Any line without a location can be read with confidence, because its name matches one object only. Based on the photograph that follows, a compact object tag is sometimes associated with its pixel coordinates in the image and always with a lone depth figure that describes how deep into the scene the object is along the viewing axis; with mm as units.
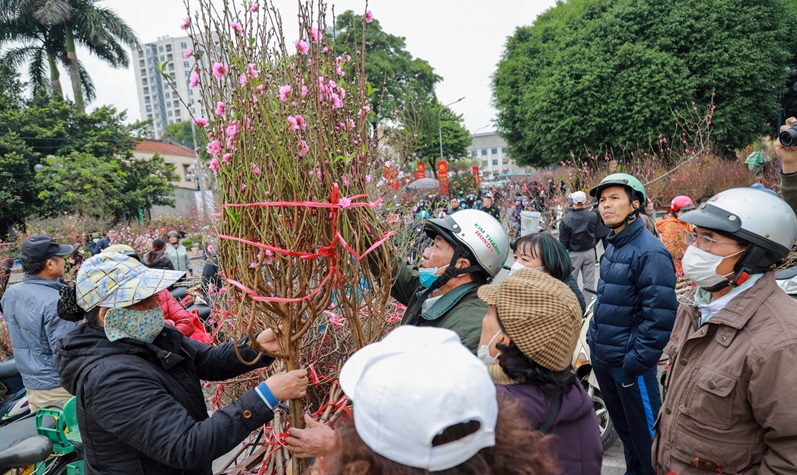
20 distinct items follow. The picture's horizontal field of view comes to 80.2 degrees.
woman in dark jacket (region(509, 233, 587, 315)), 3512
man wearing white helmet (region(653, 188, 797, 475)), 1679
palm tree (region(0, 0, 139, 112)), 27031
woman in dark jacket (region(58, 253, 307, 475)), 1623
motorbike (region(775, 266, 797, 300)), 4012
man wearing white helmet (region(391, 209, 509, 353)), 2285
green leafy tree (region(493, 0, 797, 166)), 17094
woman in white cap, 912
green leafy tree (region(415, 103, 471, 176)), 41653
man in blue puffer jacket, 2875
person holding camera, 2606
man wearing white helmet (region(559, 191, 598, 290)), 6887
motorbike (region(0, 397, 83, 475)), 2758
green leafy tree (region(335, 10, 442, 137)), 30328
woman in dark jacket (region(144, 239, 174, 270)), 5895
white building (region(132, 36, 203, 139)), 111312
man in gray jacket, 3523
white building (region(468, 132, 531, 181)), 107812
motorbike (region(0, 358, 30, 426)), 3904
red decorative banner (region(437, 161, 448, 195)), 21688
